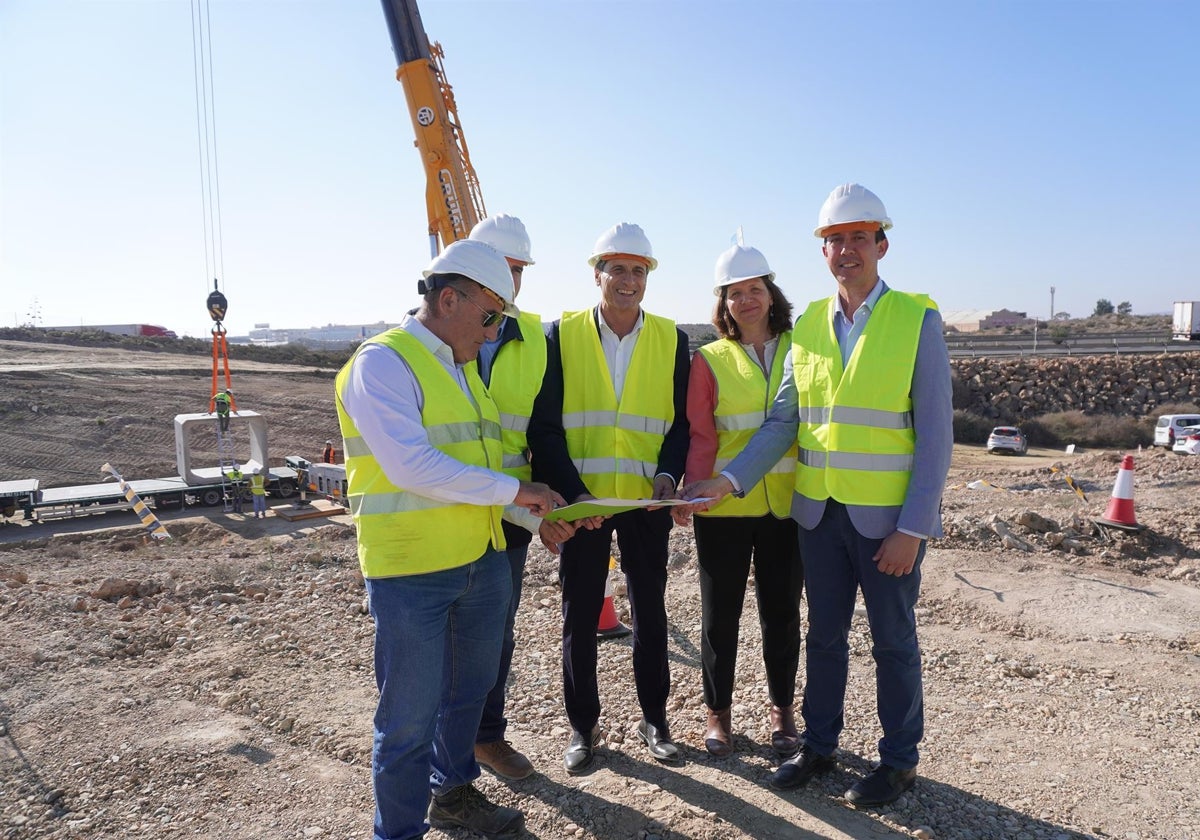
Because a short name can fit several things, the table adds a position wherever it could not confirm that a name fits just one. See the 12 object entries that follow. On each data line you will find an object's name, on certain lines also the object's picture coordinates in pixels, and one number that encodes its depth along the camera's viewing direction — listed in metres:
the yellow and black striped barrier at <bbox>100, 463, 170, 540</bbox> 11.94
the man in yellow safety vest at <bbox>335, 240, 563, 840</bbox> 2.53
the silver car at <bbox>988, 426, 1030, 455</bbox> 22.22
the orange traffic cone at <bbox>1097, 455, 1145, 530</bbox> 7.02
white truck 34.58
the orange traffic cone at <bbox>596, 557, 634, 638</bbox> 5.19
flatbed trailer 13.47
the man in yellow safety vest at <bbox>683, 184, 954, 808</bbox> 3.00
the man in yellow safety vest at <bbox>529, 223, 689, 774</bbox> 3.44
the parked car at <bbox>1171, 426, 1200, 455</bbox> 15.46
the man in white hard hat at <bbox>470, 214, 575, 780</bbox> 3.30
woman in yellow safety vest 3.48
